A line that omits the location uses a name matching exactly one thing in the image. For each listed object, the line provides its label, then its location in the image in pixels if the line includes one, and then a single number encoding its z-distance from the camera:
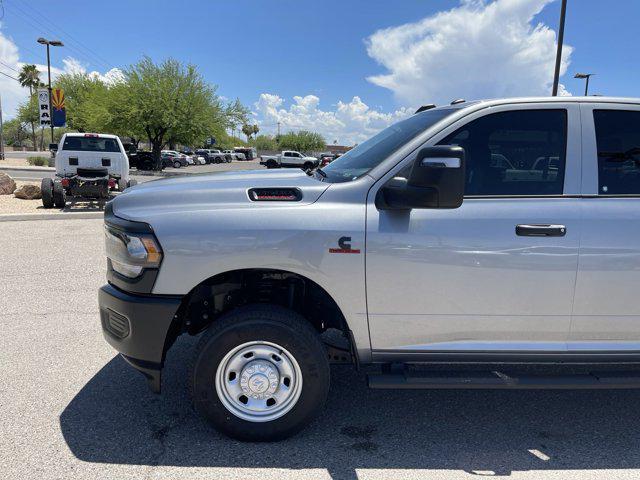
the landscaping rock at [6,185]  14.13
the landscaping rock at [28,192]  13.55
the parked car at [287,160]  48.59
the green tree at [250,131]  152.64
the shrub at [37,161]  37.50
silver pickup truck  2.60
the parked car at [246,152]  80.22
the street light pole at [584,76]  25.56
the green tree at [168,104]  32.44
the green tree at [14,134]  93.50
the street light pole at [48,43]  36.59
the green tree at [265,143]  124.46
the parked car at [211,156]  62.69
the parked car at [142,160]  38.08
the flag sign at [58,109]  28.41
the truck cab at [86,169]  11.59
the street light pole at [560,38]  15.40
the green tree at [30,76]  79.62
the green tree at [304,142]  101.12
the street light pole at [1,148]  36.62
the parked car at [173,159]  44.94
